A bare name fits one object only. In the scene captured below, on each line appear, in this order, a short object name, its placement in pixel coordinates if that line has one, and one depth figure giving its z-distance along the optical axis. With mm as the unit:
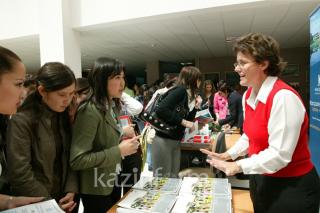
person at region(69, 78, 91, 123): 1385
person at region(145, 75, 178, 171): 2685
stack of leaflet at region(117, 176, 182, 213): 1193
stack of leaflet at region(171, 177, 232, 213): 1173
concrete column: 3855
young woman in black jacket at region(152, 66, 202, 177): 2451
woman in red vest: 981
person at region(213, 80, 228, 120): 4777
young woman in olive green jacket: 1261
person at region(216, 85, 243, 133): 3666
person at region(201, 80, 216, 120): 5352
